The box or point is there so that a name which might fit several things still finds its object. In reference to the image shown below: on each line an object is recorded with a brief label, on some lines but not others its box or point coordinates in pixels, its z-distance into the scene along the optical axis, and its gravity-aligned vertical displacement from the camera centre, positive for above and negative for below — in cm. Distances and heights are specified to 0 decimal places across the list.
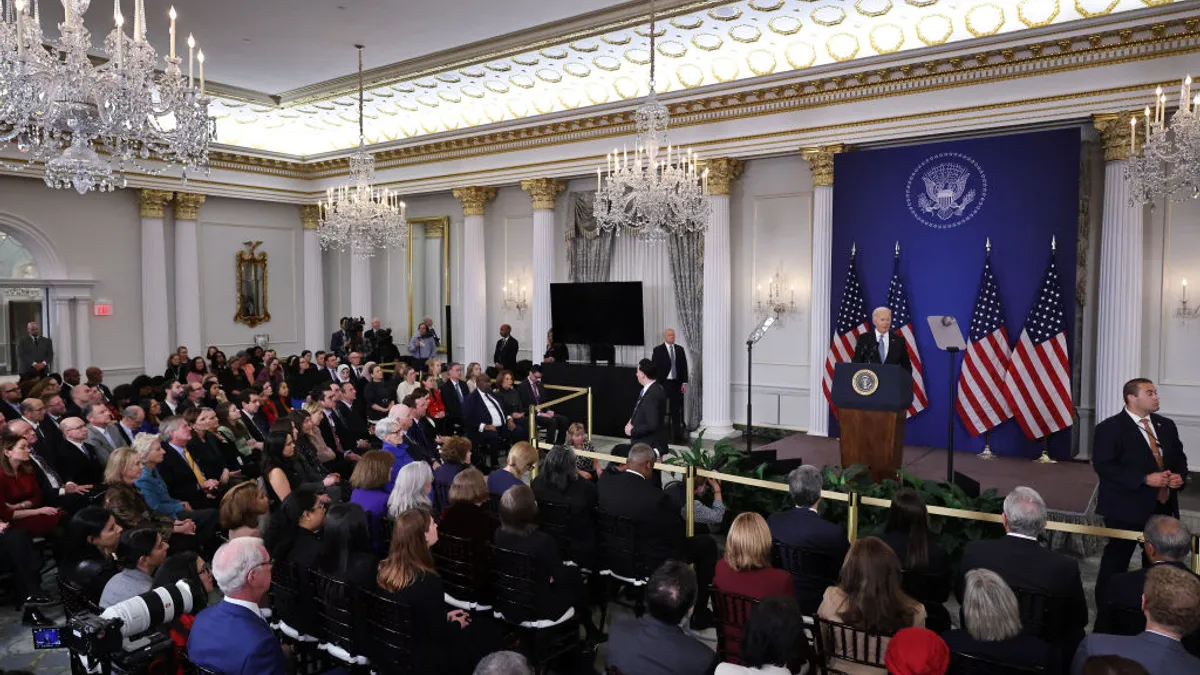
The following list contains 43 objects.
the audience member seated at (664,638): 269 -117
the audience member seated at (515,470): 491 -104
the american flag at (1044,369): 837 -67
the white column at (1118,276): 802 +33
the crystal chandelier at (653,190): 777 +121
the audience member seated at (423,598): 318 -119
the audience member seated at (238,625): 278 -116
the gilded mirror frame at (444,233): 1459 +141
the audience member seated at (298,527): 374 -112
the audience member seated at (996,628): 262 -110
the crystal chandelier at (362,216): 1041 +128
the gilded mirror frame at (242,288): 1514 +30
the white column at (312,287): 1591 +42
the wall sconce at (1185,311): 816 -3
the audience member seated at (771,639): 254 -109
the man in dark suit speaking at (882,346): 680 -35
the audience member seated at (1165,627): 254 -107
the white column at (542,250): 1254 +94
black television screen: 1170 -9
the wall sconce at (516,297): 1355 +19
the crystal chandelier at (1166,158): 593 +120
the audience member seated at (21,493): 503 -122
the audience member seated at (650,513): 437 -116
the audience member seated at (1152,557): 339 -110
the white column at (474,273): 1343 +60
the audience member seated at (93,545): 375 -121
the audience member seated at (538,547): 377 -117
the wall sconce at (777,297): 1070 +15
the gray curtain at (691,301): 1142 +10
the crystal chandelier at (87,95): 448 +128
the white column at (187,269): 1388 +69
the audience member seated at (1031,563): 324 -110
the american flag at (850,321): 962 -16
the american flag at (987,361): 876 -61
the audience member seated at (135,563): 337 -115
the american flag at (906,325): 935 -21
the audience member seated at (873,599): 290 -110
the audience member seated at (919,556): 364 -119
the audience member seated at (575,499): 452 -112
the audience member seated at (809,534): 386 -113
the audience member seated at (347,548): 340 -108
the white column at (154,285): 1346 +39
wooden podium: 636 -87
